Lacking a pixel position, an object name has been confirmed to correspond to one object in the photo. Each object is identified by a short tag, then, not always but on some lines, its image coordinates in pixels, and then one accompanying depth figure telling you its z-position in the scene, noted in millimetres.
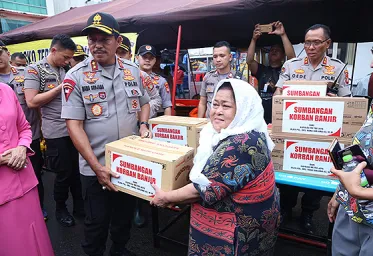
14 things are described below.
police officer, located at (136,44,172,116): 3385
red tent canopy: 3347
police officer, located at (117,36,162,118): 3150
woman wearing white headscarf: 1275
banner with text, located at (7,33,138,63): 4023
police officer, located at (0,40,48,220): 2979
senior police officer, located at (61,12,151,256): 1785
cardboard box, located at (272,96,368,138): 1798
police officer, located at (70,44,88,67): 3412
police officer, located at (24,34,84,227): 2680
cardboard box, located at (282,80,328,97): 1981
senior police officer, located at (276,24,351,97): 2469
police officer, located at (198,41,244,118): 3303
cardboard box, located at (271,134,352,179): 1923
